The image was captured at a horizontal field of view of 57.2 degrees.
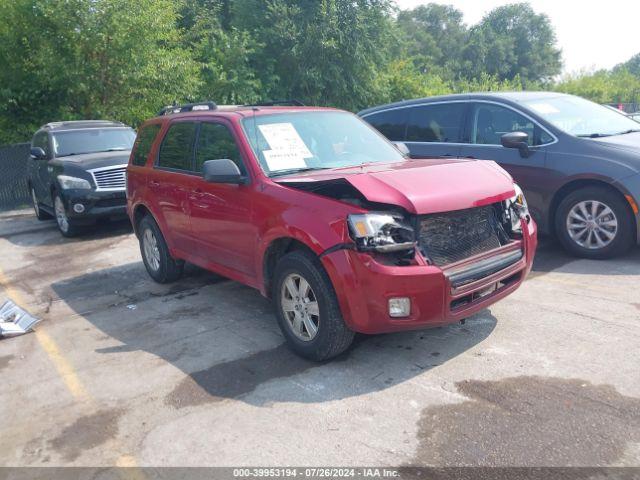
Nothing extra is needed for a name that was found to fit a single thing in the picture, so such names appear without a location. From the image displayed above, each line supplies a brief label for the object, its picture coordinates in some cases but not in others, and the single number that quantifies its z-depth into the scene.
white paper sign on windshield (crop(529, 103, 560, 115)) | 6.98
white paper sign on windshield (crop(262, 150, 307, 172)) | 4.79
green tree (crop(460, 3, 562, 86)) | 54.88
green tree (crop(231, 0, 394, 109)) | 22.17
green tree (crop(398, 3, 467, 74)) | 57.34
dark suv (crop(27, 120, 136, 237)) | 9.39
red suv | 3.83
